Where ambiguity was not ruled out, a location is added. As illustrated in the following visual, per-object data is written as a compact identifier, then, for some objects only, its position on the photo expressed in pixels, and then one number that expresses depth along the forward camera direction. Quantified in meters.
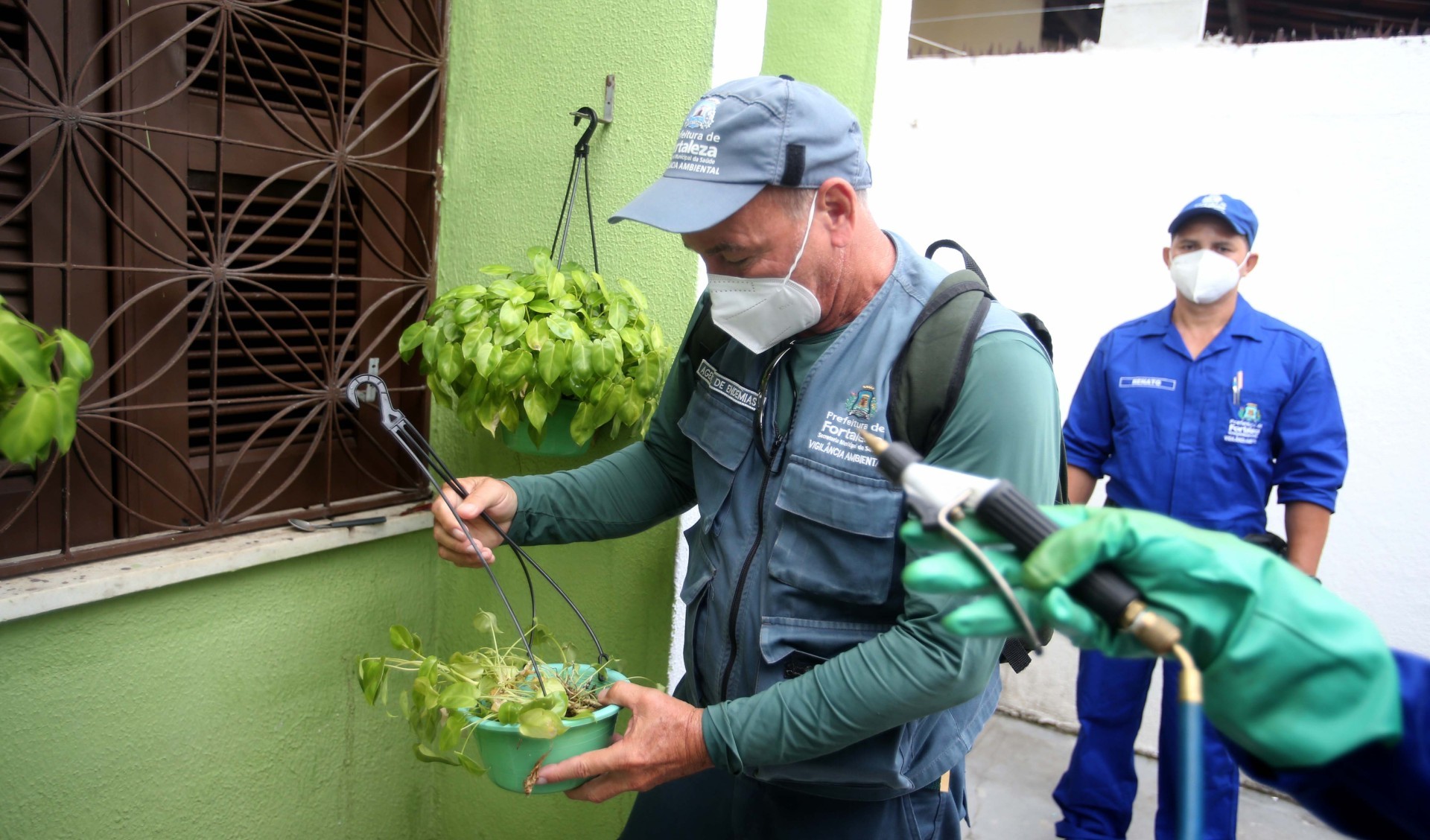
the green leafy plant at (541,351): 2.03
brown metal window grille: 1.90
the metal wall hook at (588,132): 2.39
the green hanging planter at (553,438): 2.16
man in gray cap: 1.46
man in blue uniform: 3.06
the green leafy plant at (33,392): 1.34
